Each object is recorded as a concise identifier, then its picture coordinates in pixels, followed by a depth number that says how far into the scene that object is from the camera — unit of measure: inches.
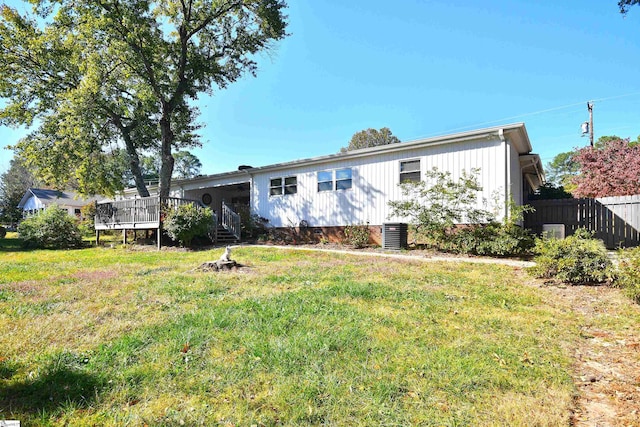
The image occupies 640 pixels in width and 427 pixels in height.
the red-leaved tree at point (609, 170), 566.0
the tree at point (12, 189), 1189.1
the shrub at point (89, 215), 825.5
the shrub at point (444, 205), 388.2
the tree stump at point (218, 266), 279.6
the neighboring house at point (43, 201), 1268.0
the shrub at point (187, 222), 498.9
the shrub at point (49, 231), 577.6
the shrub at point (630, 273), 172.9
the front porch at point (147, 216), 534.3
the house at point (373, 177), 387.2
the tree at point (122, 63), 588.7
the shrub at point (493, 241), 339.0
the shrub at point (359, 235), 470.9
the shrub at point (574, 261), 214.5
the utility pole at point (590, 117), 785.6
